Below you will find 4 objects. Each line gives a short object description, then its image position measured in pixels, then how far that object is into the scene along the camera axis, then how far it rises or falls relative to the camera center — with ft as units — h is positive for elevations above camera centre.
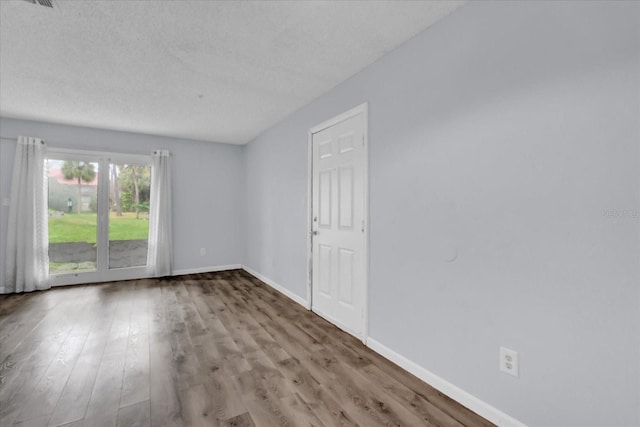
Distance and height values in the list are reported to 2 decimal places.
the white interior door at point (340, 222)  9.02 -0.40
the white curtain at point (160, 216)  16.48 -0.36
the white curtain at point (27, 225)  13.53 -0.75
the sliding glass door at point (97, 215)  14.80 -0.31
